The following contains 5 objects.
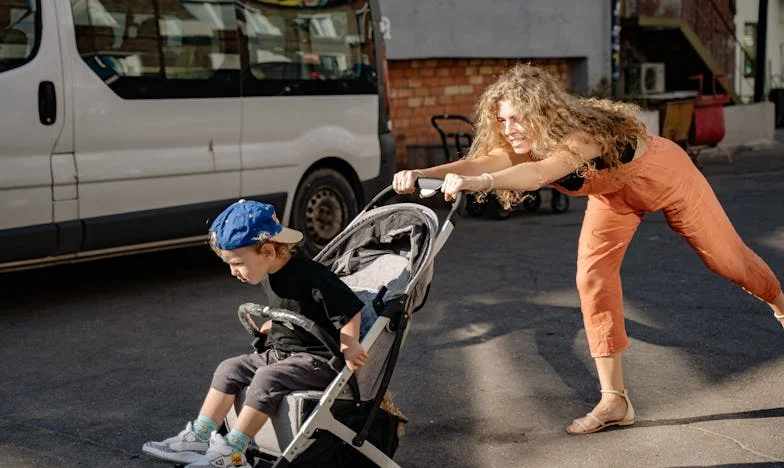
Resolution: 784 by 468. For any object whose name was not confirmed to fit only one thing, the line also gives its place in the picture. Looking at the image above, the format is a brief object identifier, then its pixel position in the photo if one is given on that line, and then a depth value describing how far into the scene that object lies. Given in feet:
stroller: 12.93
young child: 12.96
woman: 14.62
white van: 24.72
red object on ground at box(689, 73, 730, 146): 58.44
